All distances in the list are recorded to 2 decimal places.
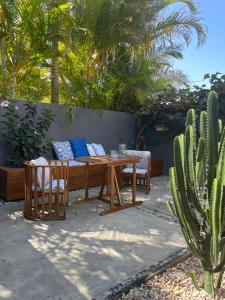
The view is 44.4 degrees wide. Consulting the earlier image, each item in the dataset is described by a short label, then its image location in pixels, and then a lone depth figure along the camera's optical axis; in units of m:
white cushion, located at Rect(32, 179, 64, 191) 4.03
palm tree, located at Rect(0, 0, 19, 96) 5.45
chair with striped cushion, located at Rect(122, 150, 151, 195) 5.79
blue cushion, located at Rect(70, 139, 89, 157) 6.44
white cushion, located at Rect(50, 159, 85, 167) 5.78
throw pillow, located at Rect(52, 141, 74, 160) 6.13
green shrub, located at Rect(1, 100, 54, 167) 5.14
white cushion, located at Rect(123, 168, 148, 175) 5.73
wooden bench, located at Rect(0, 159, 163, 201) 4.72
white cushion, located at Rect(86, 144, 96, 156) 6.70
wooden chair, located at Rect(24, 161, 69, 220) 3.93
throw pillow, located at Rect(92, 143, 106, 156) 6.86
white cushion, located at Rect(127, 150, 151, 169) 6.02
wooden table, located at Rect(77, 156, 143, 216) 4.44
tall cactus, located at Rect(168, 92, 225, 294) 2.04
